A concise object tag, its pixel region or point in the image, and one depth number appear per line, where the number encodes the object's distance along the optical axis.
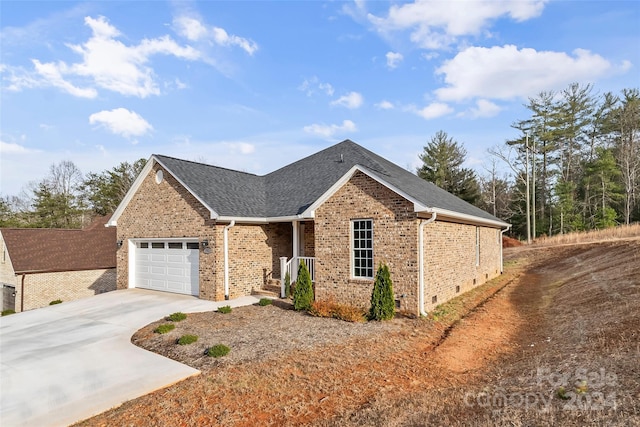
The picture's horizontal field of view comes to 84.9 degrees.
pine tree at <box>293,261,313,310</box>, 11.02
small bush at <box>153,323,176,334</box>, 8.98
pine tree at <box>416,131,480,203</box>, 40.31
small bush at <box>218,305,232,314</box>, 10.84
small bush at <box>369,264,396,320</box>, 9.77
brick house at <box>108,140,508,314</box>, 10.34
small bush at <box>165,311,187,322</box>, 10.13
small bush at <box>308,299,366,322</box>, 9.82
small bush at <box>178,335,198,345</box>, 8.00
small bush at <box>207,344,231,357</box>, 7.23
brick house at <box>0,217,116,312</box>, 20.30
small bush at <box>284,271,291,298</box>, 12.91
